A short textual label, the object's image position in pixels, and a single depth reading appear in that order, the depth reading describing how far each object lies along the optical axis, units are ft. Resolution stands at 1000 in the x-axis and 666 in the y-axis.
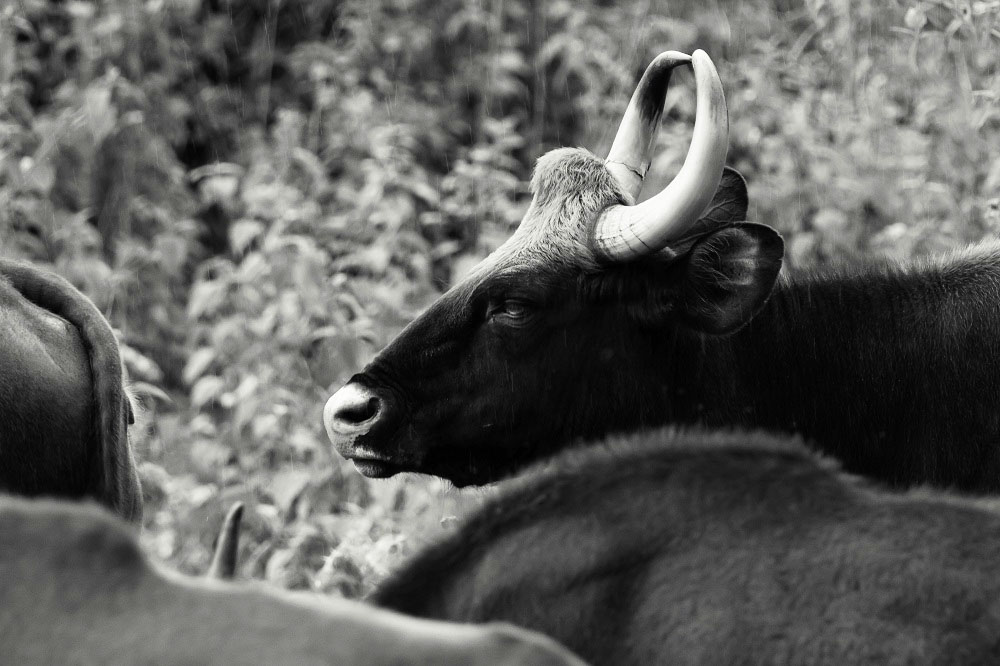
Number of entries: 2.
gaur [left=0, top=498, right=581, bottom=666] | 42.54
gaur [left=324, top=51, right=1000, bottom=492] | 49.87
